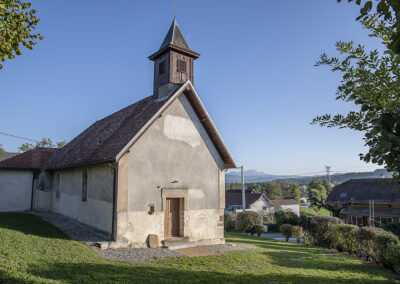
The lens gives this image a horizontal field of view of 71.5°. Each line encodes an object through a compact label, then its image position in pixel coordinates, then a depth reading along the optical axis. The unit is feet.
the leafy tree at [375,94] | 15.29
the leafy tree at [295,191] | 244.87
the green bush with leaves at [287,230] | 76.84
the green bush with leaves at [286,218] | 108.99
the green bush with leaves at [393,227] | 71.40
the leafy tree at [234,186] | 290.25
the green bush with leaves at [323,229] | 60.39
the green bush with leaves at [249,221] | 84.33
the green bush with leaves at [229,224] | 97.53
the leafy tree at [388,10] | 10.69
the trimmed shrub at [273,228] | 118.11
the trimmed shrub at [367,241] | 44.45
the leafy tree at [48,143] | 190.80
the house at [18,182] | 74.06
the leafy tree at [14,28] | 20.48
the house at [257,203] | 163.22
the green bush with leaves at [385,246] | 40.04
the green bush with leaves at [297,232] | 75.87
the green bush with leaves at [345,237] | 51.70
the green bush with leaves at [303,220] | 102.23
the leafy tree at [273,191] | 249.14
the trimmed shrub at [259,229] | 84.12
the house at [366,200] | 104.68
